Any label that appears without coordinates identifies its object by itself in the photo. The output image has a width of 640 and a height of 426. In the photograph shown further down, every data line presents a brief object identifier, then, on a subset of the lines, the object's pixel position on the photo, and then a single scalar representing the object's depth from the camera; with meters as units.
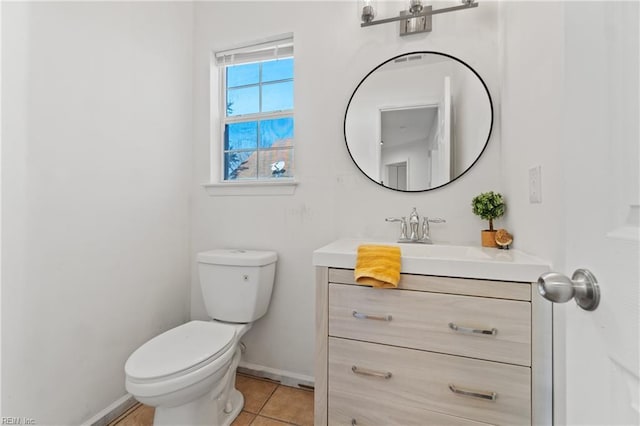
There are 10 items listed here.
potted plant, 1.28
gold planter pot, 1.27
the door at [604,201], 0.34
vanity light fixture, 1.38
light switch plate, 0.96
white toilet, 1.06
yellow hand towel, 1.00
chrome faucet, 1.43
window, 1.80
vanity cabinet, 0.89
